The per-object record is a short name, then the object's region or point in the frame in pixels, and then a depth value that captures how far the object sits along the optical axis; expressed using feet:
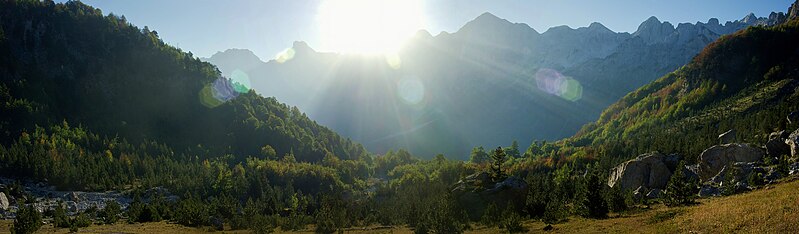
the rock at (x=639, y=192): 314.59
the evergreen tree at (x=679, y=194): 217.07
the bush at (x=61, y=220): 266.57
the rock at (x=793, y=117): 341.72
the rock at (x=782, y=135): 296.01
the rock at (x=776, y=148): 285.66
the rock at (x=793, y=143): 261.24
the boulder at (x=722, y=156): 316.81
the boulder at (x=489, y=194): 276.82
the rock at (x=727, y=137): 467.52
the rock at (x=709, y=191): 244.46
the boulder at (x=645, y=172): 391.38
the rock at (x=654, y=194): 315.02
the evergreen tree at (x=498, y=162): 296.98
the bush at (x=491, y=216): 236.51
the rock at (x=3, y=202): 368.34
